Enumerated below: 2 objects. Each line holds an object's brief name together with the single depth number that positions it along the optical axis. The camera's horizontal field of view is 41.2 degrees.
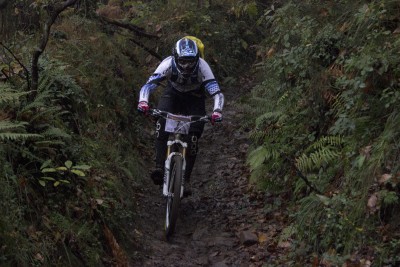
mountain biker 7.37
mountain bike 6.57
